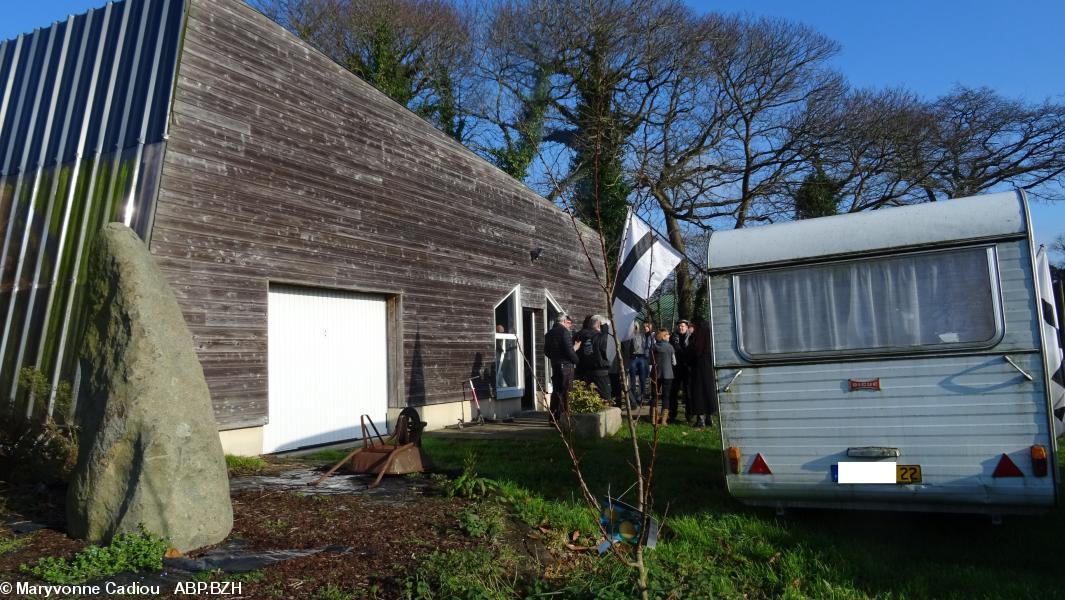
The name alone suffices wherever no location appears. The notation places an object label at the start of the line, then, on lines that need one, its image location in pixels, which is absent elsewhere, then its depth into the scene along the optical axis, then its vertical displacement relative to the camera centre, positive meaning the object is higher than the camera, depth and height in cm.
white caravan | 538 +11
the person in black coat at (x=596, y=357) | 1241 +45
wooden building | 884 +243
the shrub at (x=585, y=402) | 1110 -23
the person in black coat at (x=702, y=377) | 1227 +8
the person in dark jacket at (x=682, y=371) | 1275 +19
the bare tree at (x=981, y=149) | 2847 +825
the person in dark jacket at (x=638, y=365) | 1581 +40
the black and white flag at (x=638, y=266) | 910 +146
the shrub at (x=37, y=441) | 661 -33
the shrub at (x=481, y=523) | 550 -98
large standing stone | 488 -14
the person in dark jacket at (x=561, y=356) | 1221 +49
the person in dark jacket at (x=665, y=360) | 1298 +39
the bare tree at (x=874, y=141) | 2781 +848
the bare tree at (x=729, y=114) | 2794 +985
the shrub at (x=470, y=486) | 664 -83
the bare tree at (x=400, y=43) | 2723 +1290
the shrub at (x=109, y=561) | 434 -92
